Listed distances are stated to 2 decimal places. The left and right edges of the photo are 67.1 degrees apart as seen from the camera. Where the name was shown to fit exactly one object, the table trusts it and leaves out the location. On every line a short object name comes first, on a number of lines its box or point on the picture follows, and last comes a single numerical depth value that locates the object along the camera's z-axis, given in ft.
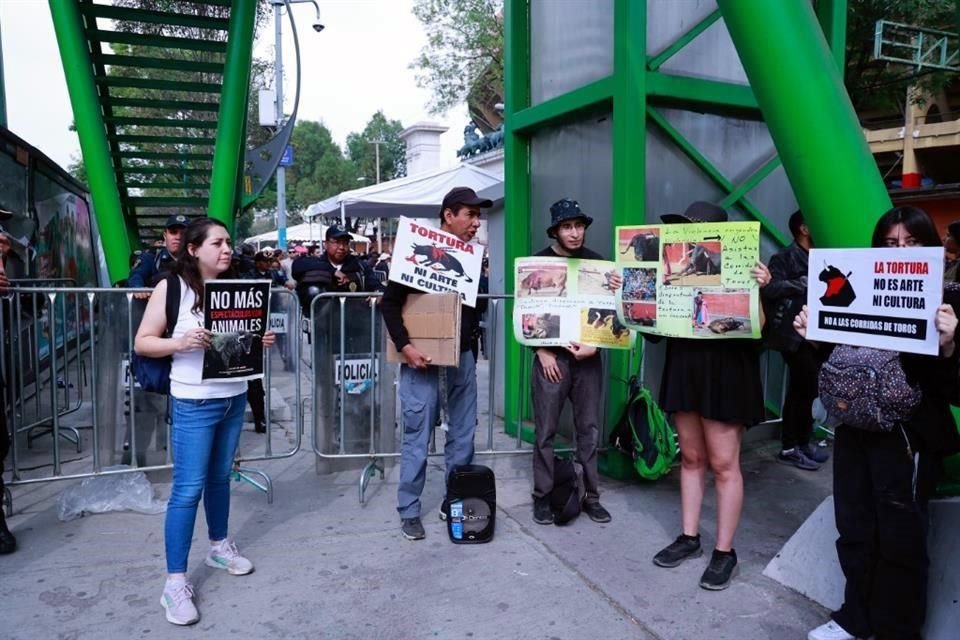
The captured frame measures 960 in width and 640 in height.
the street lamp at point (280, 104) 75.79
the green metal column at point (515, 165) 20.39
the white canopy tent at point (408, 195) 39.09
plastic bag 15.34
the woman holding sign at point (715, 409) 11.63
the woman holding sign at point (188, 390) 10.98
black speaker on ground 13.94
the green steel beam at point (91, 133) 23.03
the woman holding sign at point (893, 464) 9.00
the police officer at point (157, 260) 19.54
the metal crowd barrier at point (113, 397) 15.80
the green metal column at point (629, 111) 16.29
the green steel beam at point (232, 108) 24.02
